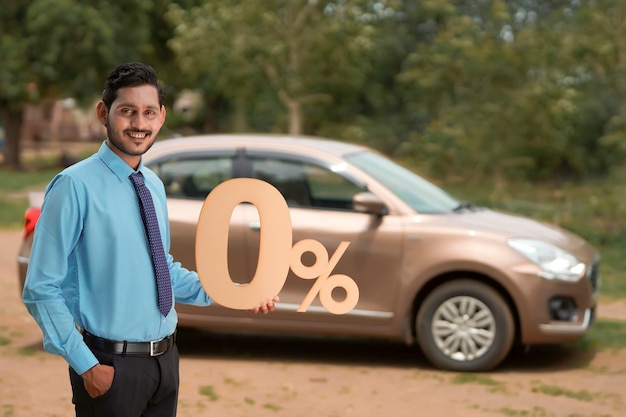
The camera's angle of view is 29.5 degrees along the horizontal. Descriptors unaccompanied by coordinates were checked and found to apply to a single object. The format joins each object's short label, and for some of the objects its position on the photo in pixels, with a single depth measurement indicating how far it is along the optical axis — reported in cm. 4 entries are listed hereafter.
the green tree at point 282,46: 2652
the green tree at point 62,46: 3222
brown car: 812
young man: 348
